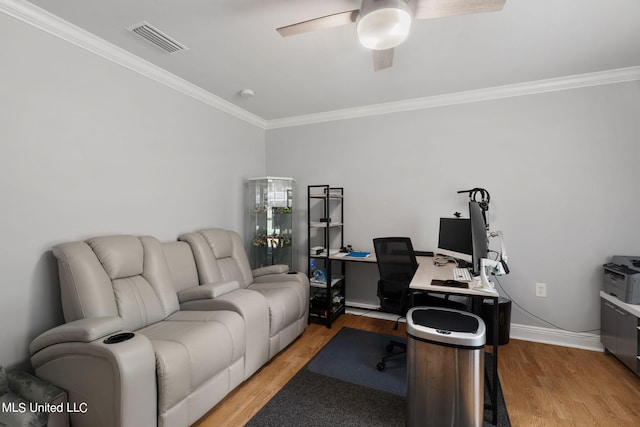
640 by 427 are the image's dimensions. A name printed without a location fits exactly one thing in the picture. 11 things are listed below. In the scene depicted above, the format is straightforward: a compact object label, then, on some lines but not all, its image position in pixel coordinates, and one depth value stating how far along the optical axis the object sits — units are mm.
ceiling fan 1468
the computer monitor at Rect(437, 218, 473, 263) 2711
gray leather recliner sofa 1505
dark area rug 1899
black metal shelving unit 3451
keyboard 2264
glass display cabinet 3686
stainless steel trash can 1659
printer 2375
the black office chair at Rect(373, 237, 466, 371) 2535
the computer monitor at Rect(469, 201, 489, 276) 2086
